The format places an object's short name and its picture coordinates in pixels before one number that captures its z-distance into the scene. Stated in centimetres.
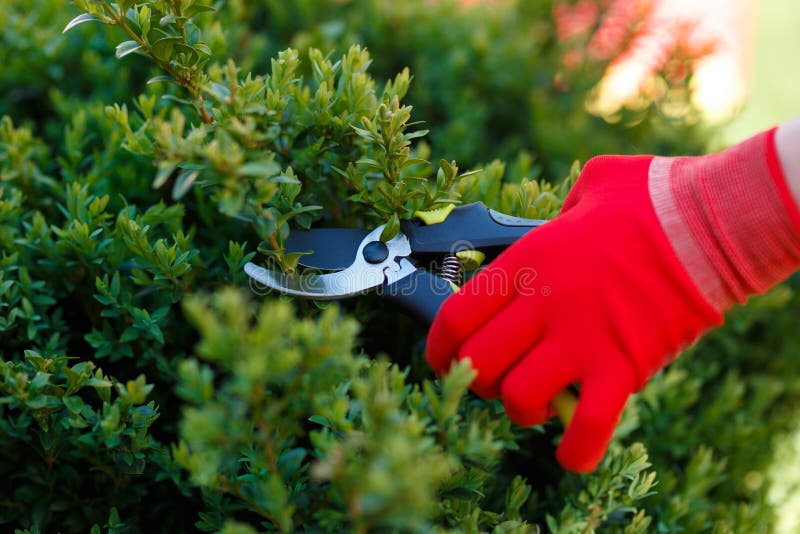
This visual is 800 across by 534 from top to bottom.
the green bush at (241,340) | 68
